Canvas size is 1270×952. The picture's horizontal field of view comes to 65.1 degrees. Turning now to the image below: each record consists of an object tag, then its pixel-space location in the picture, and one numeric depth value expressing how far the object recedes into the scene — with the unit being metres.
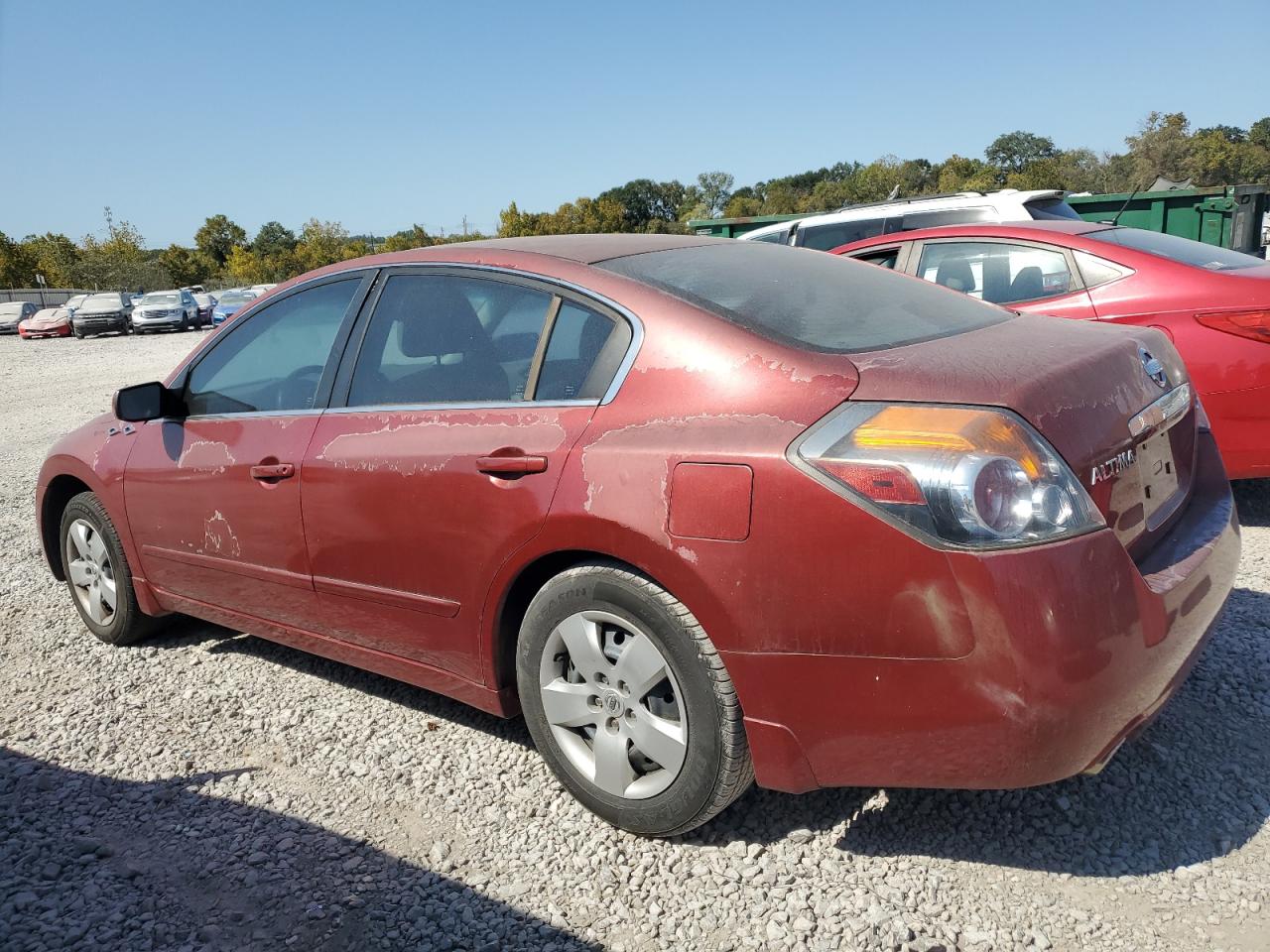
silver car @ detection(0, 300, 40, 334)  41.72
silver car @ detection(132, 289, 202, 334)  34.78
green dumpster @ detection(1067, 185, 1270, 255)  11.60
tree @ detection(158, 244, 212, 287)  81.19
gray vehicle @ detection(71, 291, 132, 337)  35.44
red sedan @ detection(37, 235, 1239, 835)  2.11
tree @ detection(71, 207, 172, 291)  73.06
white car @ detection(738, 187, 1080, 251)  8.12
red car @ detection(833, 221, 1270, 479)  4.47
